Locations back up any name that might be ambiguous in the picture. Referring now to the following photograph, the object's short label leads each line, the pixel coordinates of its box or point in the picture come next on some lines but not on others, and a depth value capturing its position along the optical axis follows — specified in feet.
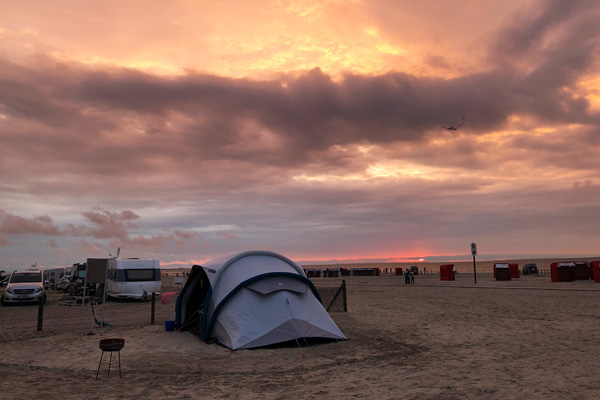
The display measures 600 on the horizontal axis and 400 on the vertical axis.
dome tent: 43.09
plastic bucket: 53.93
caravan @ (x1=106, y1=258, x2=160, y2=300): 96.22
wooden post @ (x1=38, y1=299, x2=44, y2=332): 55.57
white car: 89.86
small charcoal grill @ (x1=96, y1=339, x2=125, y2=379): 31.58
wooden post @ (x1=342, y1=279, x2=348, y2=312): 68.18
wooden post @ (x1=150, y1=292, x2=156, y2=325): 60.31
